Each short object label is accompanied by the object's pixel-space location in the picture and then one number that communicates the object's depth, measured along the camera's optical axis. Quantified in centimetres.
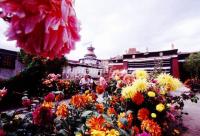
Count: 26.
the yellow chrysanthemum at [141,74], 207
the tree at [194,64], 1291
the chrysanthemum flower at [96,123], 109
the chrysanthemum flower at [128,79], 203
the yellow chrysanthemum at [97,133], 105
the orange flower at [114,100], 201
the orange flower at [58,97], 176
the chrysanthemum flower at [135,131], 143
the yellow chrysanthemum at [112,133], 107
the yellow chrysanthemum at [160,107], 177
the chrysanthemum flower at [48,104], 144
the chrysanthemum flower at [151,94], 182
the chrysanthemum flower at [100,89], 195
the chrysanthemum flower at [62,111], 146
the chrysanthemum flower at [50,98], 153
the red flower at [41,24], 23
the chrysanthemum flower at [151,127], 145
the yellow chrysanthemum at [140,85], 176
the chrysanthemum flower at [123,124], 130
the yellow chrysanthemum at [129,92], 175
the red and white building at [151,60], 1477
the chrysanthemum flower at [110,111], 159
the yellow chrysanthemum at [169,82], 188
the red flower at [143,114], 169
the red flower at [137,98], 174
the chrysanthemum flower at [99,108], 156
